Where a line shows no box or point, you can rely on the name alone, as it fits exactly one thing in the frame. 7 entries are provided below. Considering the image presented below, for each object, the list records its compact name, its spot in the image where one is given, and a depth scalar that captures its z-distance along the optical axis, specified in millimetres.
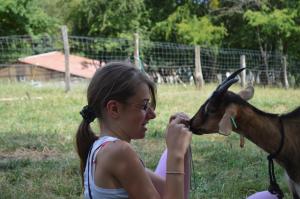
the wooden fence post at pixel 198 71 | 14648
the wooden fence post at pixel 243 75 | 16753
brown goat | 2957
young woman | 1763
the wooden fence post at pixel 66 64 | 12352
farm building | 27406
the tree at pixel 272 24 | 21922
